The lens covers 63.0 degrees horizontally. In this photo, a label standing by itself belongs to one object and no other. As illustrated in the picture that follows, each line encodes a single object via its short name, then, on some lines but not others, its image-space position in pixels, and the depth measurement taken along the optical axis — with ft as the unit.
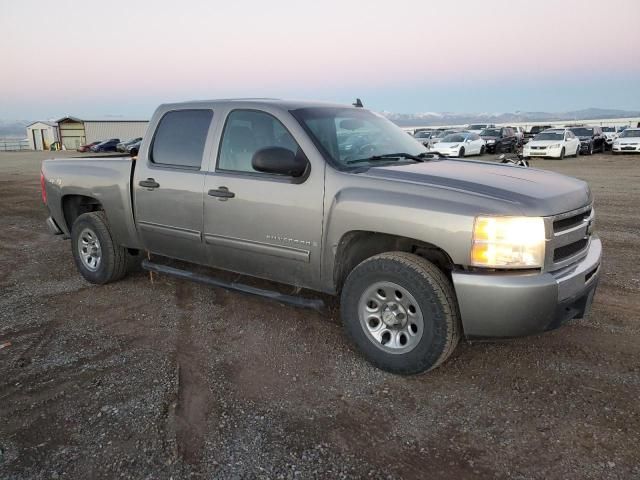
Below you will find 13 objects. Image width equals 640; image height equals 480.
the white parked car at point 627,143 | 93.12
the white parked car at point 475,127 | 149.21
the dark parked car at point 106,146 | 172.61
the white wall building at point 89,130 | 207.62
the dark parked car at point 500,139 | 100.50
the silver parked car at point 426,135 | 118.94
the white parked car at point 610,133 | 114.11
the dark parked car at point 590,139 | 97.91
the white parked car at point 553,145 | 86.43
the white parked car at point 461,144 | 88.58
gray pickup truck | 10.26
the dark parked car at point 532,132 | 138.90
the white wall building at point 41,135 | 209.40
